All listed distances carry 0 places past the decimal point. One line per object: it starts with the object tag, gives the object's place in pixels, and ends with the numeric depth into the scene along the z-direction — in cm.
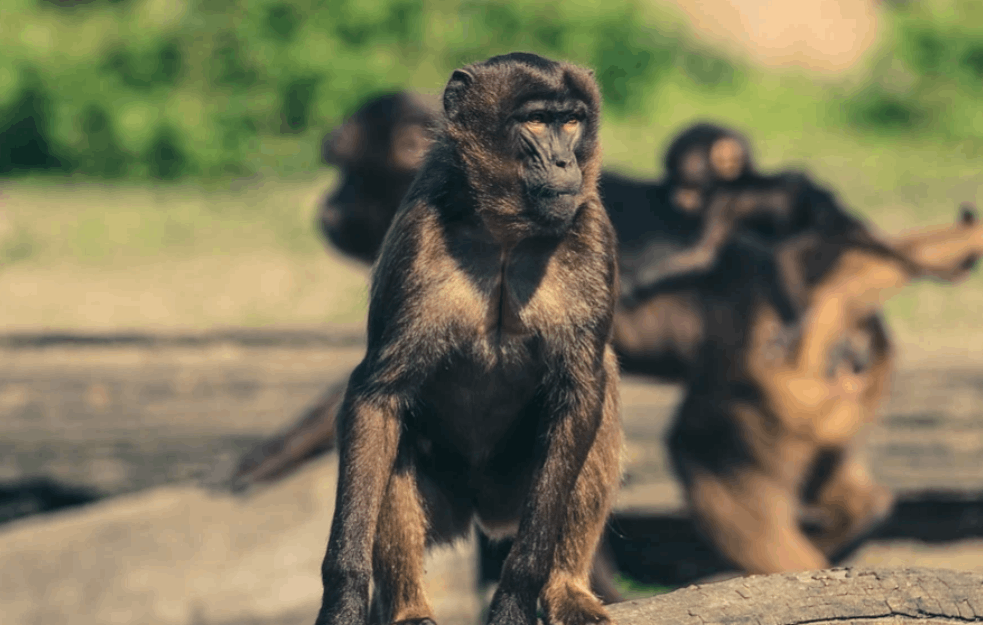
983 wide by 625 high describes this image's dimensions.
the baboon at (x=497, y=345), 799
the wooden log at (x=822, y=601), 791
